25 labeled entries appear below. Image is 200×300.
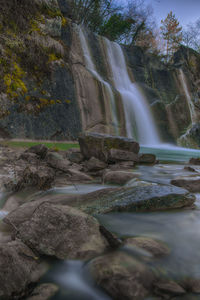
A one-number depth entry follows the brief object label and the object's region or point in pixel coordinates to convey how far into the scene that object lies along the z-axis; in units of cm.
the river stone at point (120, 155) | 538
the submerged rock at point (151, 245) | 146
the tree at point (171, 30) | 3419
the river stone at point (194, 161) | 663
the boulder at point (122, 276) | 109
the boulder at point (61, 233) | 141
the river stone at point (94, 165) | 452
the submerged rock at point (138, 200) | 218
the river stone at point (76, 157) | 520
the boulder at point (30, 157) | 414
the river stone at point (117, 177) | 354
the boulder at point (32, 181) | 281
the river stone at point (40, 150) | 470
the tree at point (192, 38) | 2815
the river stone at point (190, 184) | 309
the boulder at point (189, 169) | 502
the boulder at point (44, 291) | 108
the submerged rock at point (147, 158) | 595
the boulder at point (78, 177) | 363
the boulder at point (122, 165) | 476
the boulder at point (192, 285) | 117
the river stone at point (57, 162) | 392
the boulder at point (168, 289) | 112
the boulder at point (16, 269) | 104
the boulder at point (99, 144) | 539
